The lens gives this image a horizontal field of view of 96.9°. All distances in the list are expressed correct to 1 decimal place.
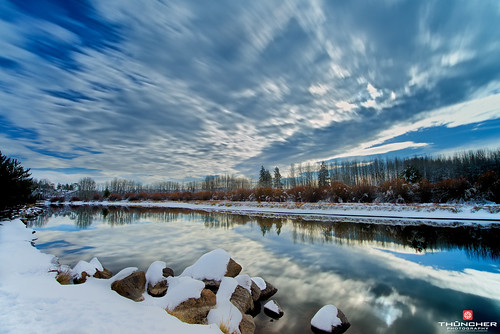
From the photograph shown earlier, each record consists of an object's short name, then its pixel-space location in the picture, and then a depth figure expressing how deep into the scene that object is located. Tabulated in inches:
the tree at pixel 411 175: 1303.2
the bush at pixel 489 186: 810.7
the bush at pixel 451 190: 903.1
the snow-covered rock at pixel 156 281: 209.3
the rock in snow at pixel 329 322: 158.2
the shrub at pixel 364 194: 1136.8
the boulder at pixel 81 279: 222.9
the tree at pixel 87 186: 4387.3
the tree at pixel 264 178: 2728.8
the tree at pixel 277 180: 2815.0
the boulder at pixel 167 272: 255.4
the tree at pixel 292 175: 3240.2
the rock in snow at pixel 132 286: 192.2
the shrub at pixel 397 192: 1020.5
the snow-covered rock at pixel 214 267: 235.5
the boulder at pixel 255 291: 205.3
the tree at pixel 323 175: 2402.8
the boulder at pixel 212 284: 228.8
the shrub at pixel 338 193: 1195.9
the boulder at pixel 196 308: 152.1
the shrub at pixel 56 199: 2789.4
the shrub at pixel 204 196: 2311.8
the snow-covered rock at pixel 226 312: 150.2
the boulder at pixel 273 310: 182.7
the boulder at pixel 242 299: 179.9
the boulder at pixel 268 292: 215.8
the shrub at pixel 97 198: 2996.3
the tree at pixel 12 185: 586.9
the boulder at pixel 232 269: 248.7
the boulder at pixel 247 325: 152.0
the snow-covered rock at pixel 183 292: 168.1
